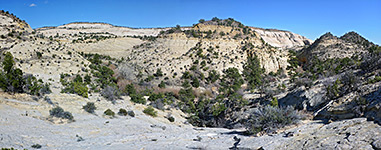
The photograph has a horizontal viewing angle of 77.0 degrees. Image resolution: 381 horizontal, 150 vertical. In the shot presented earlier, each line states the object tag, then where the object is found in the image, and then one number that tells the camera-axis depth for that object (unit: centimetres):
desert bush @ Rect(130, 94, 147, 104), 2423
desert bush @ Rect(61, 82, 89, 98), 1997
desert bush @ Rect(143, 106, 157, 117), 2054
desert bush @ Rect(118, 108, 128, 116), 1812
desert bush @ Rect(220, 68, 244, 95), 3628
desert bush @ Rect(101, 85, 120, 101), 2162
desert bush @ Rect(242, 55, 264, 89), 3526
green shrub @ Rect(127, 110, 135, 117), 1834
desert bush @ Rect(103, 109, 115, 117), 1702
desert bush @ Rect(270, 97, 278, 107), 2004
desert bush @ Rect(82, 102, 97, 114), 1662
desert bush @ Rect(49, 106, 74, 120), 1384
